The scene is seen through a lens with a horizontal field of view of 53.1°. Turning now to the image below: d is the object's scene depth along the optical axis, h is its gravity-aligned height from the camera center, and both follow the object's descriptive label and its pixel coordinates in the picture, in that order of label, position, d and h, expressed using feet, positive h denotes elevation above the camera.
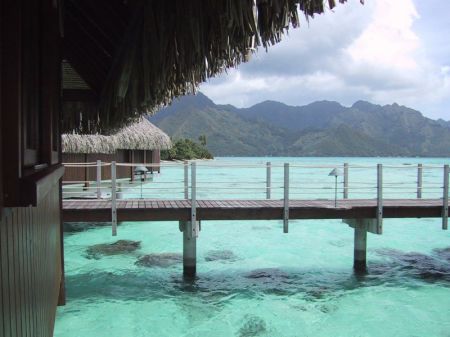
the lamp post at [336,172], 26.92 -1.48
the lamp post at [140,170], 33.82 -1.81
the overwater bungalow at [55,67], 4.80 +1.52
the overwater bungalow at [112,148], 44.34 -0.24
